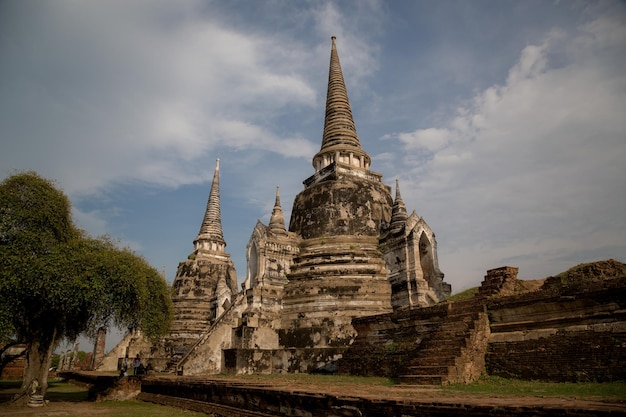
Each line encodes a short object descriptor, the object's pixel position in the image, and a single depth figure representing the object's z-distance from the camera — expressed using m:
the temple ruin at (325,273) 20.08
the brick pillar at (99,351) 37.00
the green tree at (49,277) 13.51
